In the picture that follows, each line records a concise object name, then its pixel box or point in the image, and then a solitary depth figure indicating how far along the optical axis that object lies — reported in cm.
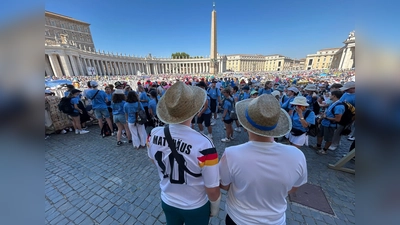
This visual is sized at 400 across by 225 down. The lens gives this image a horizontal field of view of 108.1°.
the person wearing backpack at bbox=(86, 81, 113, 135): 548
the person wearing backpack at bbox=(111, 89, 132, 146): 475
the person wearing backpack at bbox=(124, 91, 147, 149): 450
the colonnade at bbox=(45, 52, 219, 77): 4303
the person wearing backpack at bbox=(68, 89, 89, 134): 596
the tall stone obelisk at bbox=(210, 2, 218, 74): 3326
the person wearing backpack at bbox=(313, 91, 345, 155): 372
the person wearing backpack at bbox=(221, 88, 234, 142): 502
